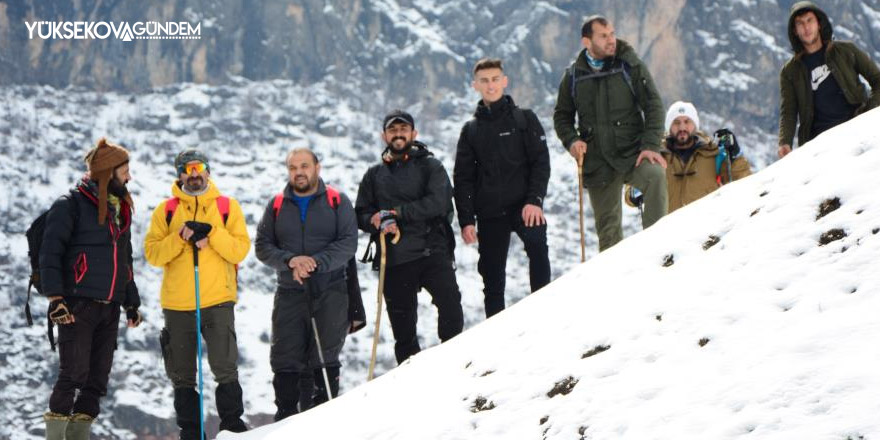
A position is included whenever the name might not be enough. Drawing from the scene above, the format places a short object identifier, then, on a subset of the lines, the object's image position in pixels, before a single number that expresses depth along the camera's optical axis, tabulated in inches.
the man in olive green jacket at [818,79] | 592.1
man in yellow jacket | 596.7
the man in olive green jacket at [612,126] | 621.9
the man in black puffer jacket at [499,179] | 643.5
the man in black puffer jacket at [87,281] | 554.9
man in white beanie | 734.5
